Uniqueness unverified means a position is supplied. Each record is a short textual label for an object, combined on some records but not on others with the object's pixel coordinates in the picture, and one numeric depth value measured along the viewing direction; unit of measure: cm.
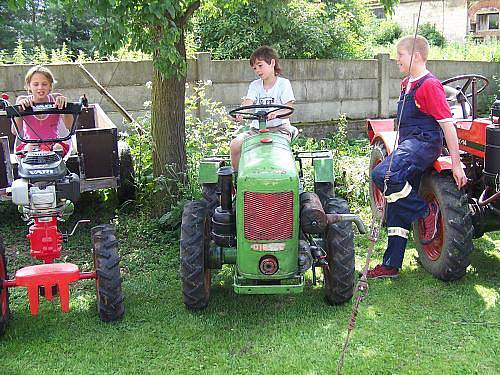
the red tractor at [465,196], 458
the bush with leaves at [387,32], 2579
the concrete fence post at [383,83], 1169
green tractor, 405
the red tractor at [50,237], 396
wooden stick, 768
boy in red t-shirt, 459
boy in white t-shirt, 505
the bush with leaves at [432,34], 2677
